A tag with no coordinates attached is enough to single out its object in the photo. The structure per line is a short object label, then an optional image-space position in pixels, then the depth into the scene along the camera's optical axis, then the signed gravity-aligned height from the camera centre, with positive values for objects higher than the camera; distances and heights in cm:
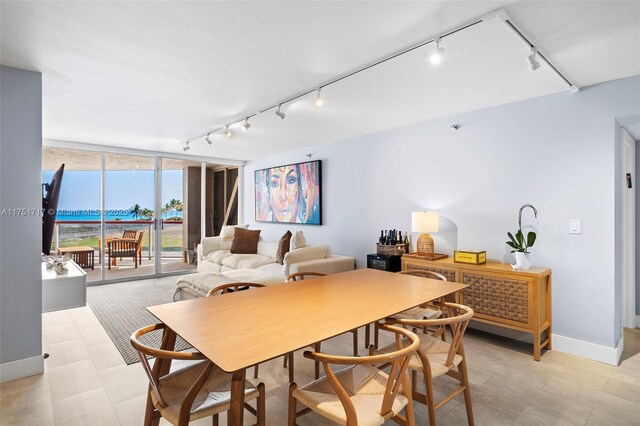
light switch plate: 304 -12
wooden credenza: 296 -78
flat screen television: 295 +6
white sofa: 398 -77
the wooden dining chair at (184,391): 135 -83
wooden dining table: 132 -54
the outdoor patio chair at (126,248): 632 -67
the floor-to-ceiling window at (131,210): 596 +8
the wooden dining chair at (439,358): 174 -84
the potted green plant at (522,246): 312 -31
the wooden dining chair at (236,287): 242 -56
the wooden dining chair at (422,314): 260 -81
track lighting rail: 195 +115
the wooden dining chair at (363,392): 133 -84
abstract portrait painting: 567 +38
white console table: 301 -71
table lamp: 372 -11
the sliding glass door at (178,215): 656 -2
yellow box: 333 -44
